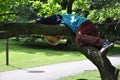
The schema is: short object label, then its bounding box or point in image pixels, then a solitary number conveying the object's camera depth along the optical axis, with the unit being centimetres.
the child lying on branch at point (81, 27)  570
